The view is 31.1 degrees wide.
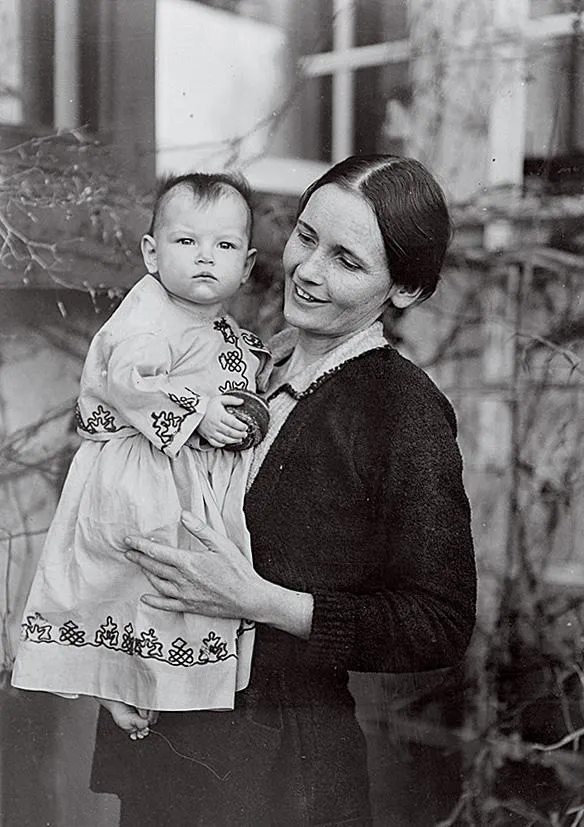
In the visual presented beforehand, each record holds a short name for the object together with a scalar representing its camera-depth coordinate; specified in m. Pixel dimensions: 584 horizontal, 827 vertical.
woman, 1.14
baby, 1.14
